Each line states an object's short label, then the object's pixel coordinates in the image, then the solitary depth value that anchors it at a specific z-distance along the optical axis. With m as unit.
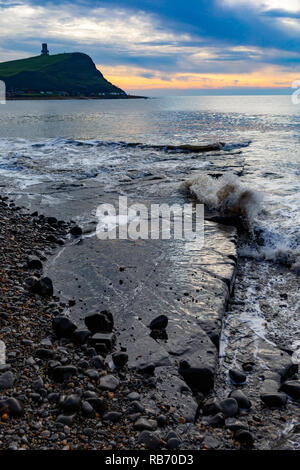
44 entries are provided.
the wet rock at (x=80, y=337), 5.16
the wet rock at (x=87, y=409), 3.89
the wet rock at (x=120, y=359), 4.83
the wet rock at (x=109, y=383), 4.35
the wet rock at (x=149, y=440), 3.62
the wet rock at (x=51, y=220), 10.54
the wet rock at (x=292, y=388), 4.58
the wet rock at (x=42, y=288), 6.45
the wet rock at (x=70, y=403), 3.86
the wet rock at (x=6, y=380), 4.02
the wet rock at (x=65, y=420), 3.71
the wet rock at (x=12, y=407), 3.67
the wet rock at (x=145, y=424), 3.83
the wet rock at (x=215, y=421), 4.07
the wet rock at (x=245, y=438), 3.82
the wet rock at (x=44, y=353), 4.68
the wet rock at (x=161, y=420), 3.95
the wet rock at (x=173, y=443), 3.67
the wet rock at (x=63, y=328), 5.25
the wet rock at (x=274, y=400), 4.42
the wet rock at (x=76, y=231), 9.81
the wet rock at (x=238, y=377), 4.82
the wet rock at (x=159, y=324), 5.73
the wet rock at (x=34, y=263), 7.50
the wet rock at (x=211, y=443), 3.76
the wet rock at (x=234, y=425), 4.00
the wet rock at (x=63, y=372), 4.32
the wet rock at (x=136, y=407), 4.08
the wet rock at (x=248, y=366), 5.09
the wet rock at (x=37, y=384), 4.10
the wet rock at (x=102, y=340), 5.14
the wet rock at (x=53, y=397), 3.98
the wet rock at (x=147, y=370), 4.75
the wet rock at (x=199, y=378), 4.67
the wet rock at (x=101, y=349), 5.04
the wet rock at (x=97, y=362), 4.70
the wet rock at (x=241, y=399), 4.36
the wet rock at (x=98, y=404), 3.97
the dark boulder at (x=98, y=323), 5.48
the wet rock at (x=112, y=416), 3.89
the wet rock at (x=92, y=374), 4.46
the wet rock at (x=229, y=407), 4.19
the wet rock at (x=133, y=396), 4.25
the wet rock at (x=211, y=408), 4.22
